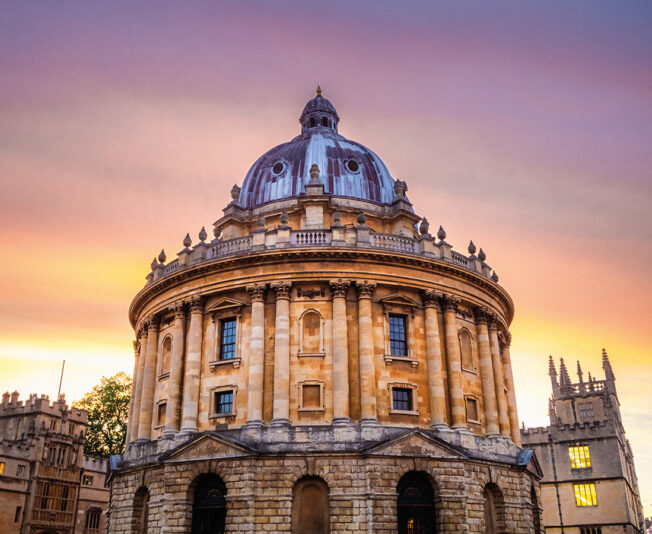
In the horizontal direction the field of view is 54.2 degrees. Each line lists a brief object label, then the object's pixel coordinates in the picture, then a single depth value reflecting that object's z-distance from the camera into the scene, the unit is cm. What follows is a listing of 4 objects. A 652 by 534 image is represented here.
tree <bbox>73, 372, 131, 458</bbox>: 6625
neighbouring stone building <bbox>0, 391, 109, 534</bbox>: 4988
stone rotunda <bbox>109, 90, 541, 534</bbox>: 2906
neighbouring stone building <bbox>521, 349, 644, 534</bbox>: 5688
